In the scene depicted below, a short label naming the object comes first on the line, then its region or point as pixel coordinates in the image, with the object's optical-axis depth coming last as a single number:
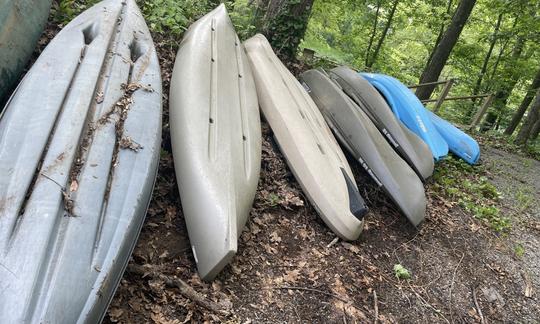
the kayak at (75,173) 1.81
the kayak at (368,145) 3.94
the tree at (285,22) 5.06
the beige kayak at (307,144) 3.35
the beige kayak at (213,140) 2.49
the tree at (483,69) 11.94
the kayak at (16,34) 3.00
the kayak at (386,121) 4.61
